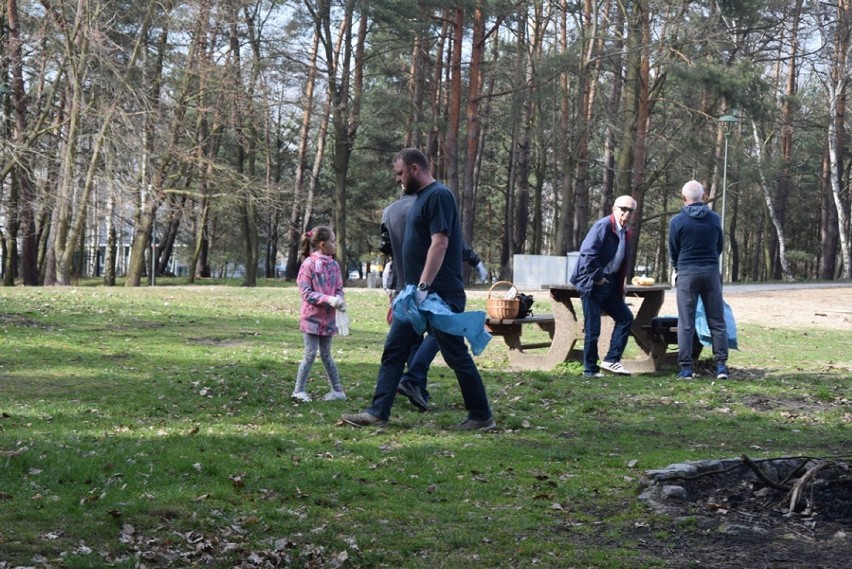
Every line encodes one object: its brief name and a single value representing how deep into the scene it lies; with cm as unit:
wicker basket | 1295
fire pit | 571
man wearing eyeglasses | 1192
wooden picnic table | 1307
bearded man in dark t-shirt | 796
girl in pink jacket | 976
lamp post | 3391
